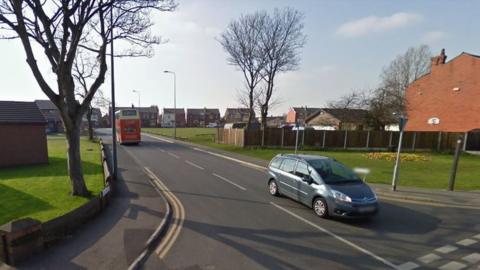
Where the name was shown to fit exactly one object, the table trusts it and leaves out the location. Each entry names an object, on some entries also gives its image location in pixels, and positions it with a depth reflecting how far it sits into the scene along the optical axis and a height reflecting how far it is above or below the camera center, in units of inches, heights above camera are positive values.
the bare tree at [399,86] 1303.9 +186.2
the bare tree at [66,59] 327.3 +56.4
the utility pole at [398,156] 432.9 -37.8
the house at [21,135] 654.5 -78.4
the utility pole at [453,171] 448.1 -78.5
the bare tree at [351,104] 1369.8 +69.1
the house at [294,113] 3035.2 +21.0
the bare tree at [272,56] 1310.3 +269.9
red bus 1198.3 -80.8
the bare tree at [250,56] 1327.5 +268.3
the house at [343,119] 1412.4 -14.9
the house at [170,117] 4573.3 -133.9
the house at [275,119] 3818.9 -76.1
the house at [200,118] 4685.0 -117.6
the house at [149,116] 4468.5 -125.7
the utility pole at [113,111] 502.3 -18.2
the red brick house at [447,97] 1154.7 +109.6
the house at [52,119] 2500.0 -133.1
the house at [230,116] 3910.9 -57.5
